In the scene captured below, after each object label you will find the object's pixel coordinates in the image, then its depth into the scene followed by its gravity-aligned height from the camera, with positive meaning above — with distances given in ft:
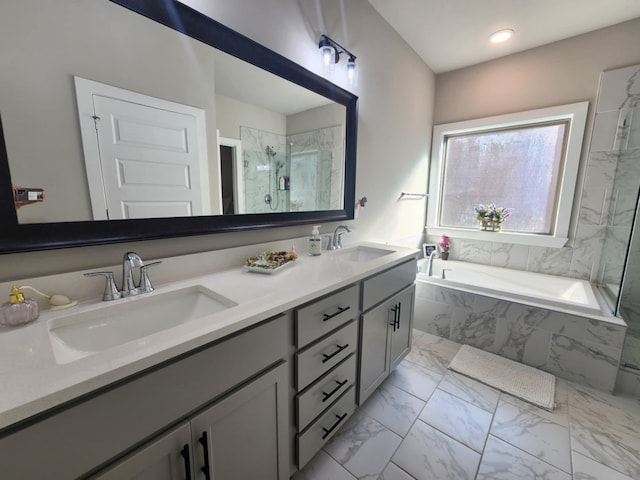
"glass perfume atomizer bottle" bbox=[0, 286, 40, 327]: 2.30 -0.98
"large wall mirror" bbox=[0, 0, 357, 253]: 2.51 +0.90
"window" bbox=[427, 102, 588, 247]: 7.77 +0.95
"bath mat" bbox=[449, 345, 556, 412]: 5.48 -3.95
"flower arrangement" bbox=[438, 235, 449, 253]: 9.91 -1.60
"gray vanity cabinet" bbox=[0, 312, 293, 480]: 1.61 -1.67
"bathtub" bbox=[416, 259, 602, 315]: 6.18 -2.36
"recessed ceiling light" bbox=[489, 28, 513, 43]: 7.00 +4.45
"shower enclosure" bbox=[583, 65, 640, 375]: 6.29 +0.50
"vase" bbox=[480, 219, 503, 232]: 8.96 -0.81
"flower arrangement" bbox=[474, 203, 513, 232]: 8.90 -0.48
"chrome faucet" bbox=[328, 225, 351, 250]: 5.91 -0.84
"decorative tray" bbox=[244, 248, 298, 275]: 4.00 -0.99
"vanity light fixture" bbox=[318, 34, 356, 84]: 5.09 +2.94
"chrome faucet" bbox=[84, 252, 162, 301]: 2.93 -0.94
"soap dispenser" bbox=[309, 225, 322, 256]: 5.24 -0.84
